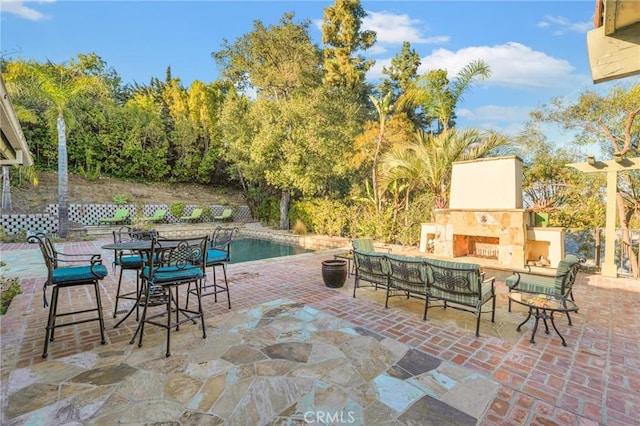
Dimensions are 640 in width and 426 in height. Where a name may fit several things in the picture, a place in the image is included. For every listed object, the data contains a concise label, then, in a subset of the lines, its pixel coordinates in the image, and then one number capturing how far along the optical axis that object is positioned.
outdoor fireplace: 6.87
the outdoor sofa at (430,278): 3.49
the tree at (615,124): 7.82
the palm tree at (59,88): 9.66
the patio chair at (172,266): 2.95
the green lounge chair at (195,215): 16.52
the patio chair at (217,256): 4.20
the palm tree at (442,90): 9.55
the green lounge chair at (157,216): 15.22
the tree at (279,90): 11.88
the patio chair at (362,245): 5.83
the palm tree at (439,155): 8.53
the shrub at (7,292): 4.07
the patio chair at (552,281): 3.64
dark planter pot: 5.18
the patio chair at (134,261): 3.58
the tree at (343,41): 14.12
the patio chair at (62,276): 2.92
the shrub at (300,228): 13.28
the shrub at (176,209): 16.63
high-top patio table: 3.02
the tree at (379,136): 9.79
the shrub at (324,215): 11.91
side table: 3.19
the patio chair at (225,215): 17.27
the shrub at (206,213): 17.31
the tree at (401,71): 16.70
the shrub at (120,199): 15.26
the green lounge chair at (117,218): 13.80
